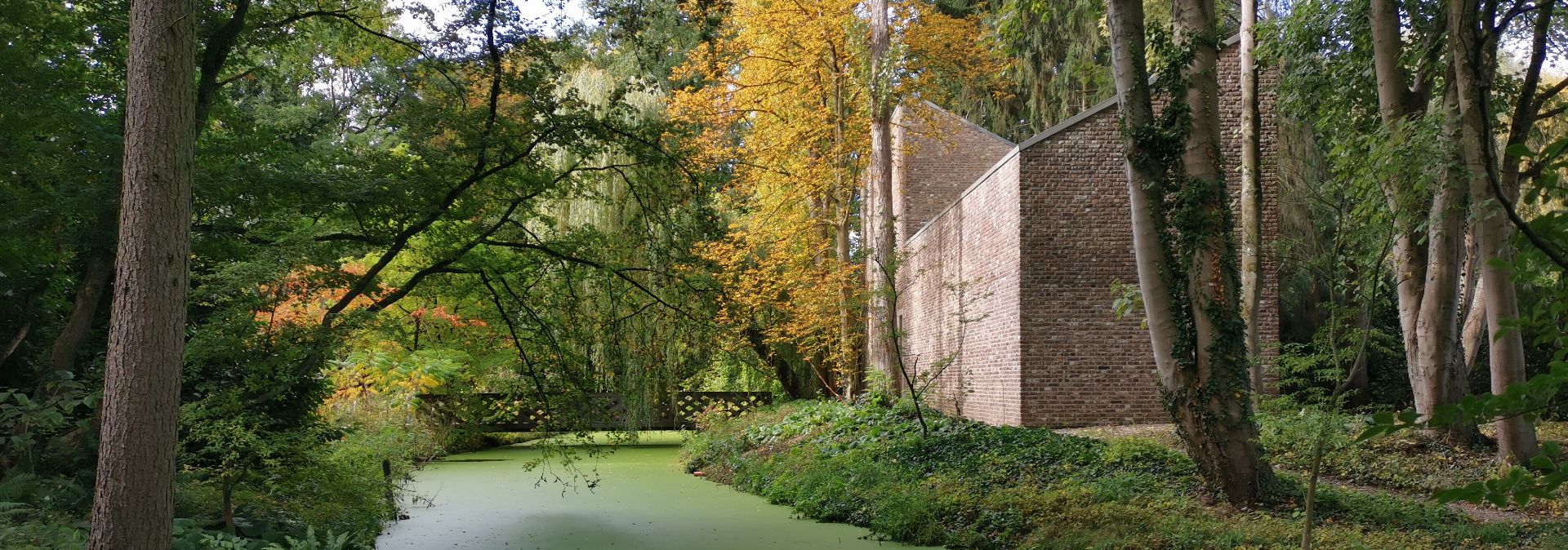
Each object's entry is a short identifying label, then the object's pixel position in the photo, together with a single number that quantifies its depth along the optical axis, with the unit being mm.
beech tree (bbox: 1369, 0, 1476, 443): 8742
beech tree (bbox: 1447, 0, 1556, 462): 7348
